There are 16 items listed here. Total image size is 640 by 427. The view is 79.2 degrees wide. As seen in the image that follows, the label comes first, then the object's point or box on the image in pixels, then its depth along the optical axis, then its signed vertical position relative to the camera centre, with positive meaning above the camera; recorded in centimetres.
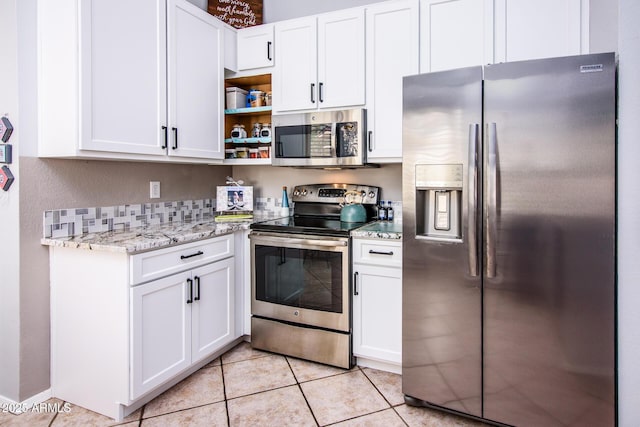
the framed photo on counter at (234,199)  278 +5
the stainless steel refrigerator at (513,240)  154 -14
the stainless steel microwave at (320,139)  242 +44
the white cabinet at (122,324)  180 -58
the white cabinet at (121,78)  179 +67
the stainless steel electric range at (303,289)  230 -51
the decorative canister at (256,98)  289 +82
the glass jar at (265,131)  289 +57
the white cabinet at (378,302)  220 -55
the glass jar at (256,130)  290 +58
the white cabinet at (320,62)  243 +94
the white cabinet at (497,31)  198 +95
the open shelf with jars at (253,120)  282 +69
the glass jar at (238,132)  292 +56
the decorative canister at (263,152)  281 +40
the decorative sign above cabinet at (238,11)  298 +152
